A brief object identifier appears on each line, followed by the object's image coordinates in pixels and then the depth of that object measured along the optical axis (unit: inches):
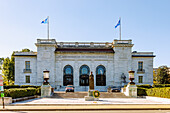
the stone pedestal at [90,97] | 838.2
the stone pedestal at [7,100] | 712.8
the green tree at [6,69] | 2199.8
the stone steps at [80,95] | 1093.8
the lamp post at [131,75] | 1079.0
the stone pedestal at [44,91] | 1074.7
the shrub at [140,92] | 1110.4
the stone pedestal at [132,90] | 1086.4
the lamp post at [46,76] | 1099.9
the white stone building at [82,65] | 1782.7
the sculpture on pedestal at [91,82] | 880.3
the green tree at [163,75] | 2812.5
